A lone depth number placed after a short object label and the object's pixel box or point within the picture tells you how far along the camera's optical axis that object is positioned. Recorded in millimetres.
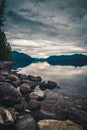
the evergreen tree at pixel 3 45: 32708
